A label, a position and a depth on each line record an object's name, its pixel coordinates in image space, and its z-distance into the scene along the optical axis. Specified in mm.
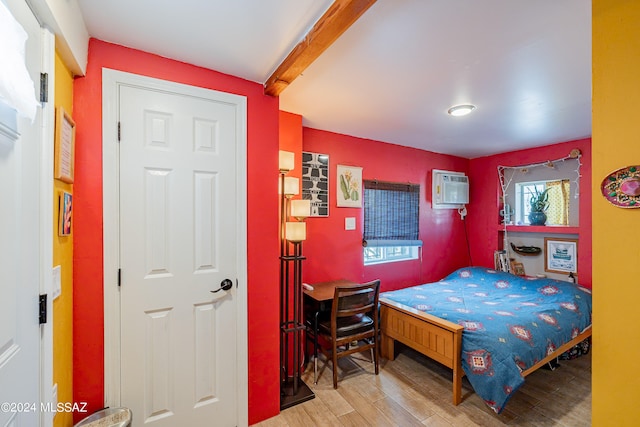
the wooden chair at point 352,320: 2268
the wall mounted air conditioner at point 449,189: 3943
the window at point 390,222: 3354
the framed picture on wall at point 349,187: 3125
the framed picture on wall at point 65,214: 1209
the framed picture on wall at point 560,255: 3268
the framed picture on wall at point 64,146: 1140
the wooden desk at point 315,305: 2412
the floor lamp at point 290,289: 2154
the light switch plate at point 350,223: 3164
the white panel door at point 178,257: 1522
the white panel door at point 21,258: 782
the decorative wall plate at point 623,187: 809
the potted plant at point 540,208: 3545
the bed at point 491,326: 1973
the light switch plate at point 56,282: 1133
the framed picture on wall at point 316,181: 2873
